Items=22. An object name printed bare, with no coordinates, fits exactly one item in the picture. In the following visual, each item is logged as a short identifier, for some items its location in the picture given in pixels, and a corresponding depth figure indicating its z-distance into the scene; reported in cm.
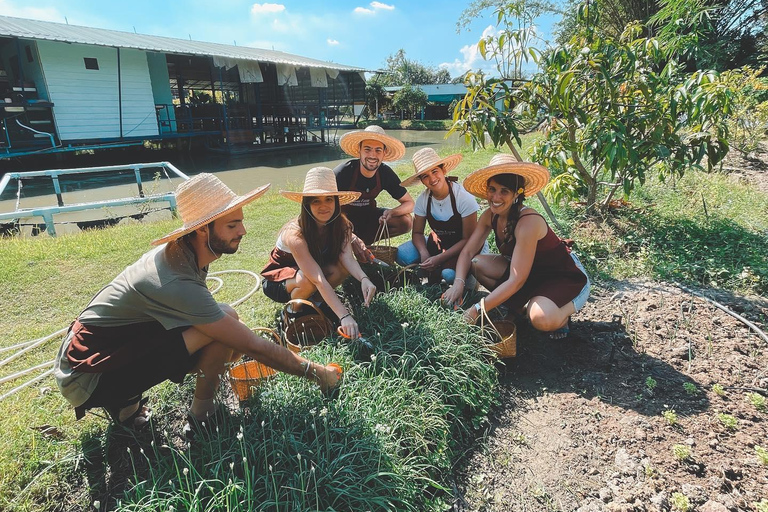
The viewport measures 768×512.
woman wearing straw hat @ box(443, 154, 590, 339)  247
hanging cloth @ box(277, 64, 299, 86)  1716
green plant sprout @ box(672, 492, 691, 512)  156
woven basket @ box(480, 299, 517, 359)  233
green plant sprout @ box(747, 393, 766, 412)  202
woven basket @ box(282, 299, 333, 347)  252
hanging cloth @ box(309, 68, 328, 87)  1828
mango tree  312
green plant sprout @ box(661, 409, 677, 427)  195
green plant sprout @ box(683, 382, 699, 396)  215
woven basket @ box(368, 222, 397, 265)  343
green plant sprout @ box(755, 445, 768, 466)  170
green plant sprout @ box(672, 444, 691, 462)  175
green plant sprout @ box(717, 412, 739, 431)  190
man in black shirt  359
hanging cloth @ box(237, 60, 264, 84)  1606
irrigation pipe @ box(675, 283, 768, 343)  252
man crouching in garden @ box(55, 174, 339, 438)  164
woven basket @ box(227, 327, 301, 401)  194
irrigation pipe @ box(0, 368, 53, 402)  220
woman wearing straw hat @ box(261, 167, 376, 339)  254
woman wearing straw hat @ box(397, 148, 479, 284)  319
